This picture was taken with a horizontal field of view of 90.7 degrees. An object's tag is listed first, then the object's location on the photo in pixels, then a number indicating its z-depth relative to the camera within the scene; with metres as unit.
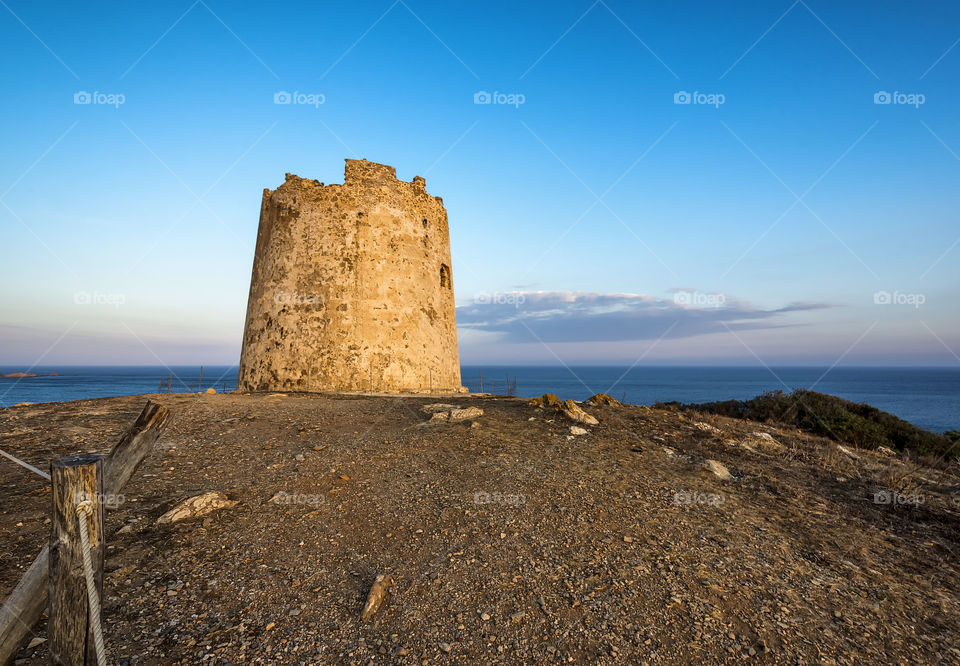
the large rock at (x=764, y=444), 8.84
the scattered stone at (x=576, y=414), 9.25
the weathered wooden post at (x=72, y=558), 2.69
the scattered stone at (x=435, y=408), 10.03
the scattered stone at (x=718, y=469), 6.88
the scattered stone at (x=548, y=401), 10.23
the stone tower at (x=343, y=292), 13.80
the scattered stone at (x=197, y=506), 5.17
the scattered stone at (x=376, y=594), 3.80
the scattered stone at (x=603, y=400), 11.70
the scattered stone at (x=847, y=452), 9.53
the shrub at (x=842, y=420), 14.35
